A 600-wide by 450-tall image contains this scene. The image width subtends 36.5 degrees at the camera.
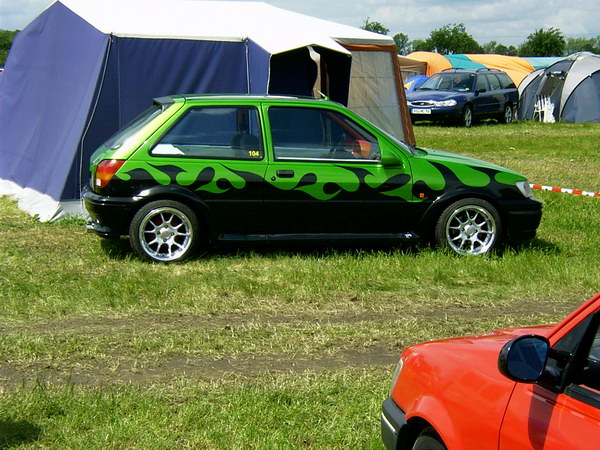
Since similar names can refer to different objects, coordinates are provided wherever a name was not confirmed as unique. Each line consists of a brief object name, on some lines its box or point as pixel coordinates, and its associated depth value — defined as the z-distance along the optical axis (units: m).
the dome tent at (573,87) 28.33
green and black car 8.72
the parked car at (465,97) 26.03
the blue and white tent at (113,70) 11.17
